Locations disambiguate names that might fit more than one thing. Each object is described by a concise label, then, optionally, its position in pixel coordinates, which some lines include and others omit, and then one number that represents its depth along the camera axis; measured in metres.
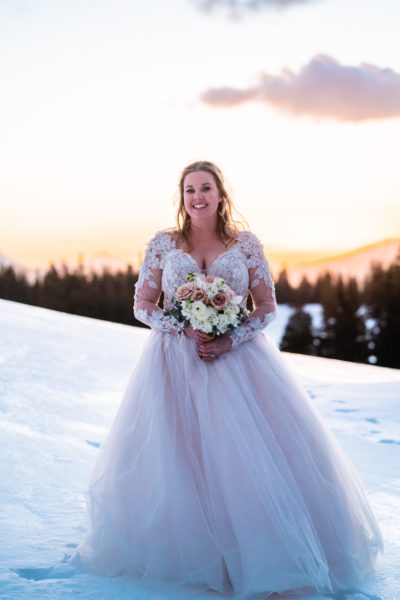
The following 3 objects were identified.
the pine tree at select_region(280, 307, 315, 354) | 30.62
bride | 3.18
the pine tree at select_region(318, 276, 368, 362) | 31.42
